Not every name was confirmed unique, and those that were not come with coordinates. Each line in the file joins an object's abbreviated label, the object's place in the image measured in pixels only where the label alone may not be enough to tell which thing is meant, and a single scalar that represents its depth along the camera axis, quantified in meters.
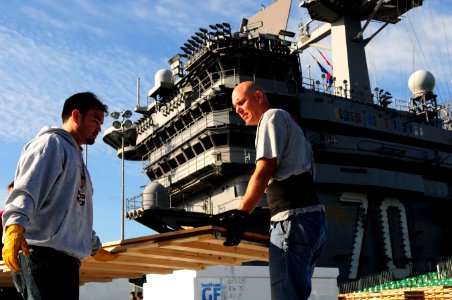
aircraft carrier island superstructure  29.27
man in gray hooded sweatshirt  3.17
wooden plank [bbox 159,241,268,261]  4.28
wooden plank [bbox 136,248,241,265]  4.57
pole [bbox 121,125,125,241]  30.81
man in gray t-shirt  3.50
